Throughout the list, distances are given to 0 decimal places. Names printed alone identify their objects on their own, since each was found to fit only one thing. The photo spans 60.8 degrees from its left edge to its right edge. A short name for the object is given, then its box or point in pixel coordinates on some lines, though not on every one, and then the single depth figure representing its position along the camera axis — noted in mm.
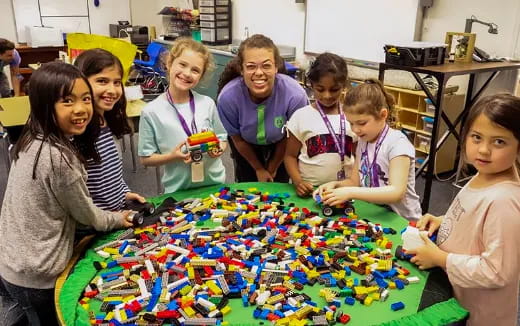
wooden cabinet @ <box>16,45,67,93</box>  7098
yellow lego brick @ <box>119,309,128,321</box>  1265
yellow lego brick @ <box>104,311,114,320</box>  1272
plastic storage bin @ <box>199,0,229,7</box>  6645
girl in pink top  1261
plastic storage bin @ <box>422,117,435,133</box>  4246
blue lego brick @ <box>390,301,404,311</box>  1319
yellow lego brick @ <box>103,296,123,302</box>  1355
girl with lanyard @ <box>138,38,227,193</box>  2168
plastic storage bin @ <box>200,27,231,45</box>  6754
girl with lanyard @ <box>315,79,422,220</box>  1863
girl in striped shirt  1928
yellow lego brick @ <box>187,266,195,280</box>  1444
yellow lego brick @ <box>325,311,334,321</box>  1265
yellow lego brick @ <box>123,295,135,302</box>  1351
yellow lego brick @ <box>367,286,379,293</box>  1389
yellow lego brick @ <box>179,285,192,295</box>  1382
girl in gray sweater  1438
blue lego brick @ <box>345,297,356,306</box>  1341
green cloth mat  1275
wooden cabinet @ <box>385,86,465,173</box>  4297
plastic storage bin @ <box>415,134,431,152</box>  4387
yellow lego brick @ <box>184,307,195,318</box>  1279
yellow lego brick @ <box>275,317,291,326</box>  1250
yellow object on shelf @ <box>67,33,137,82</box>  4070
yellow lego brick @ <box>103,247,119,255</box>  1615
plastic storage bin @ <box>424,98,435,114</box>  4230
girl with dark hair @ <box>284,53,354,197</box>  2094
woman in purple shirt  2326
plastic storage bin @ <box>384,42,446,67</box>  3510
